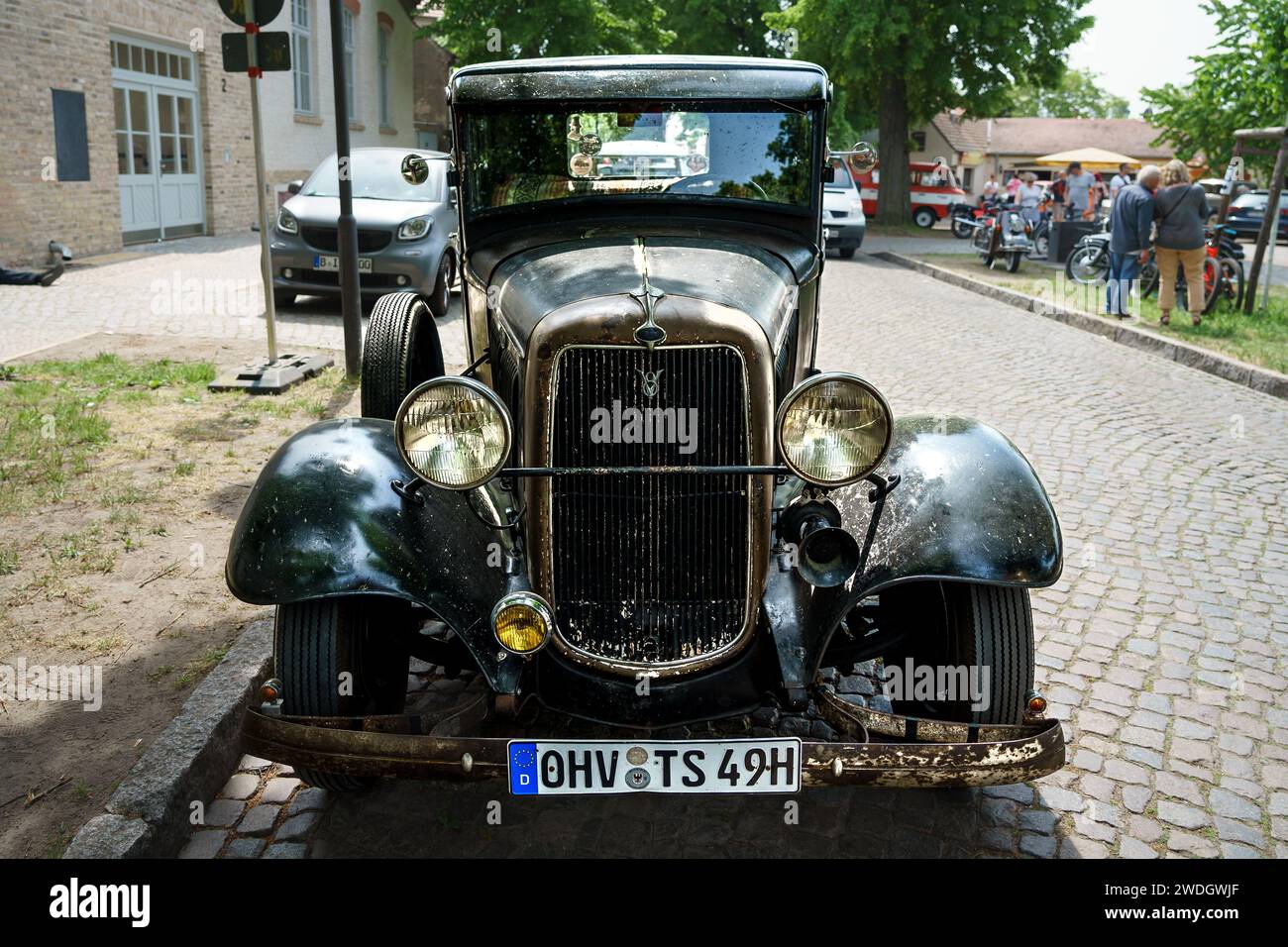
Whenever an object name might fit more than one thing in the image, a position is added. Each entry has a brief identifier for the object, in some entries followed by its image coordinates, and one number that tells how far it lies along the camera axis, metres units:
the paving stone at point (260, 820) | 3.28
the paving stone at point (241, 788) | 3.47
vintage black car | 2.80
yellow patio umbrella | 35.15
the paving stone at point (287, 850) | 3.16
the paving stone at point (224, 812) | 3.32
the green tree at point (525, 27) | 24.48
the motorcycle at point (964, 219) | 30.38
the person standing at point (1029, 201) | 26.44
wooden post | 12.08
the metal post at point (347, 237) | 8.24
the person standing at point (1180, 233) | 11.91
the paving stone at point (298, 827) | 3.26
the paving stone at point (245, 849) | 3.14
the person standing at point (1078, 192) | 23.02
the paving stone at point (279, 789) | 3.46
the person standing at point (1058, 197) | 26.15
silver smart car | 11.30
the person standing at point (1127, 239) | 12.96
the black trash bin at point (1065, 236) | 19.41
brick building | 13.56
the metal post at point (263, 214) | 7.52
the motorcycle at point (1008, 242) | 18.72
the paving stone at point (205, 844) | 3.16
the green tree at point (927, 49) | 26.06
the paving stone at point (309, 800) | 3.41
